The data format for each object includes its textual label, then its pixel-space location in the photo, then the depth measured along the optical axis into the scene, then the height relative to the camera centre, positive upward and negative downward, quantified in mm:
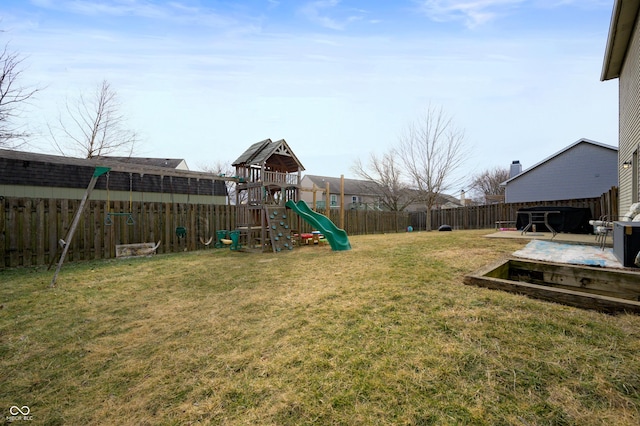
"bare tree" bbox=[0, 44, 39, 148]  10065 +5020
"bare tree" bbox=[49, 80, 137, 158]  15570 +5336
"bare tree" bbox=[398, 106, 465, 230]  18703 +3449
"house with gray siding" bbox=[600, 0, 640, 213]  6625 +3627
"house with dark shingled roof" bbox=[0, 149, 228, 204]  13125 +1764
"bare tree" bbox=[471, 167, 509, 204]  43000 +4768
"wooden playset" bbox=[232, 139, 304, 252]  9555 +904
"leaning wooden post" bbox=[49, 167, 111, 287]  5087 +238
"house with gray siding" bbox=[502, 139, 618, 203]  16794 +2323
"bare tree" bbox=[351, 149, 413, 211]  25812 +3506
